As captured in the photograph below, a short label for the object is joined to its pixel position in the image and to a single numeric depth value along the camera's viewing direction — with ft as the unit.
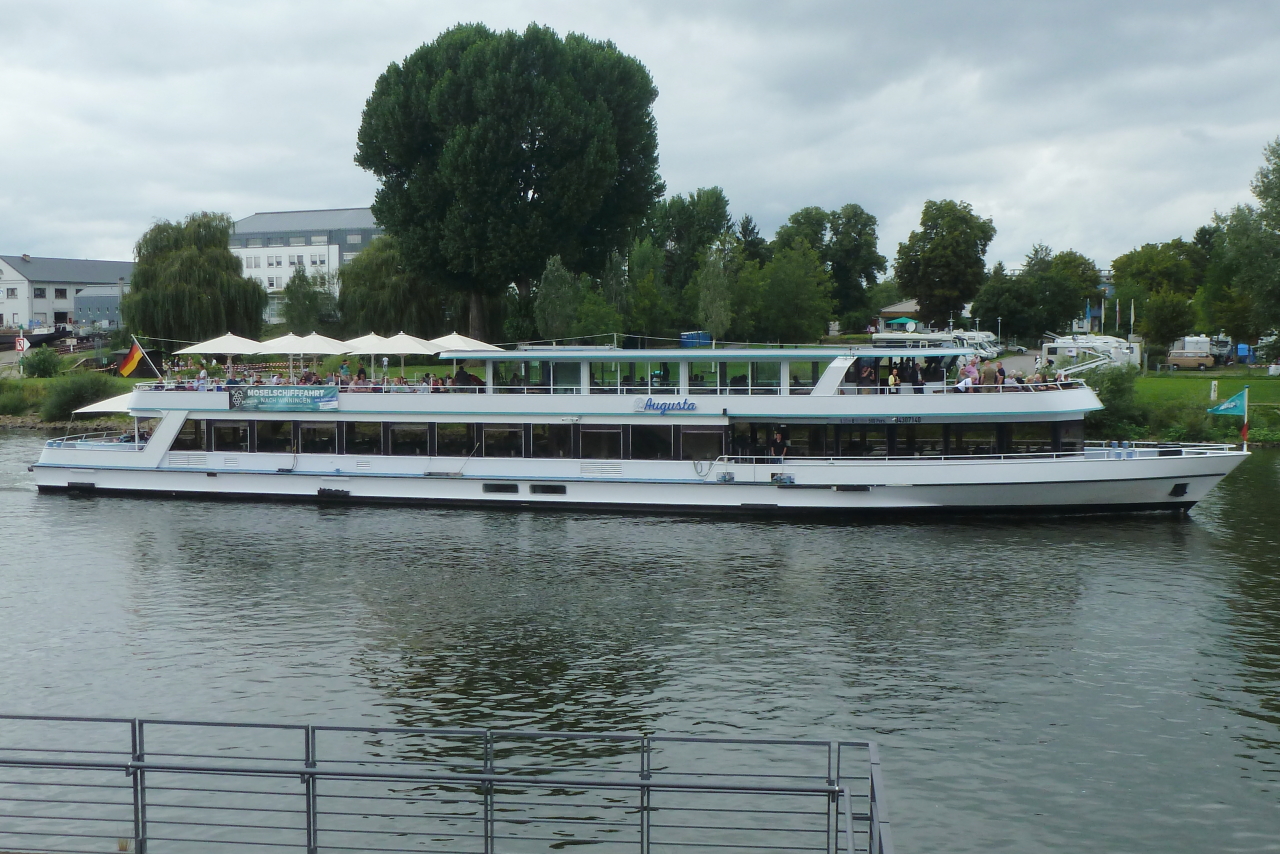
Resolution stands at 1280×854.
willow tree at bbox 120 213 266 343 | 239.30
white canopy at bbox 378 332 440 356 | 132.16
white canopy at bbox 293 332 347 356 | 135.64
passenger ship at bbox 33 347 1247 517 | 107.45
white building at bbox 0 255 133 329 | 443.32
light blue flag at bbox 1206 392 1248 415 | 116.12
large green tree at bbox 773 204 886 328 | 349.61
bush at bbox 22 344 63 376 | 273.75
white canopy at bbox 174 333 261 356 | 137.28
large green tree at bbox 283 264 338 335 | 241.55
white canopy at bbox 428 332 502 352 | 132.98
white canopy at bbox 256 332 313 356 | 132.38
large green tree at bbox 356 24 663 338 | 199.72
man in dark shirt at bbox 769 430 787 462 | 113.60
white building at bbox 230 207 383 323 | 422.82
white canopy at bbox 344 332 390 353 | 133.28
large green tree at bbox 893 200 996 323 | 306.96
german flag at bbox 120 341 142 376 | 132.87
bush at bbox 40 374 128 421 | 229.45
